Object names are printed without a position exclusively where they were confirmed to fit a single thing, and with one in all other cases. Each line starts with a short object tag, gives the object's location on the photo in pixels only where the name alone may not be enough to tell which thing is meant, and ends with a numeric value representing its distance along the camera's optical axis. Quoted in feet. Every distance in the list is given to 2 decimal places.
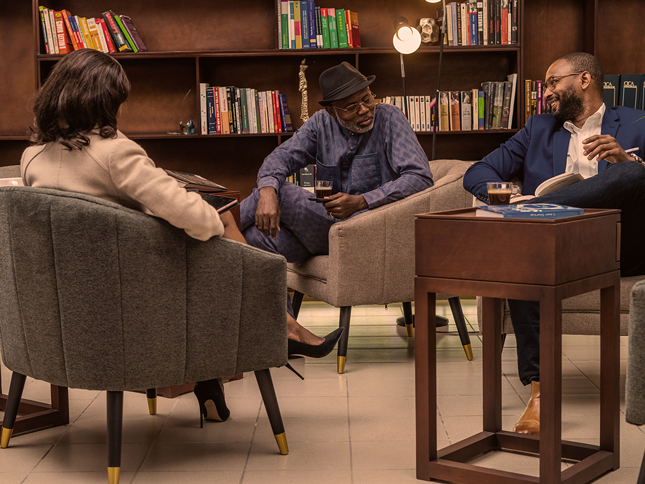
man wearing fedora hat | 8.95
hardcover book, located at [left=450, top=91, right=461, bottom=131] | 13.19
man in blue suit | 7.39
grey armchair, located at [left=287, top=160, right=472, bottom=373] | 8.57
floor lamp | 11.35
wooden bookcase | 13.70
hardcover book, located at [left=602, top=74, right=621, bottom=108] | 12.49
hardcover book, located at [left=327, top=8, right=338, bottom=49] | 12.87
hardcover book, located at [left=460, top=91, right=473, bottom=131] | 13.17
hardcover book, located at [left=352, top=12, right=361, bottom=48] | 13.00
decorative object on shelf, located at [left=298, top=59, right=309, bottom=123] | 13.23
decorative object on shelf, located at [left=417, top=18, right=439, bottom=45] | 12.87
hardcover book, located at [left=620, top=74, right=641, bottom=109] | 12.45
